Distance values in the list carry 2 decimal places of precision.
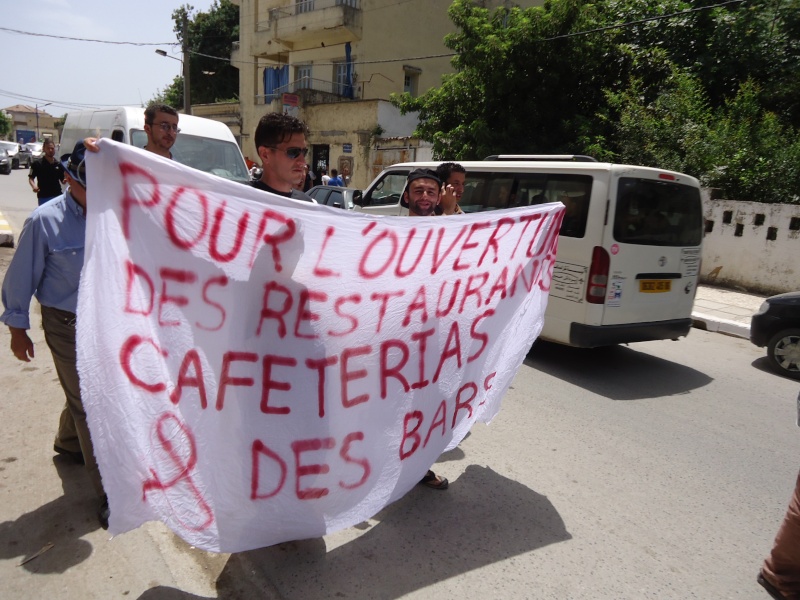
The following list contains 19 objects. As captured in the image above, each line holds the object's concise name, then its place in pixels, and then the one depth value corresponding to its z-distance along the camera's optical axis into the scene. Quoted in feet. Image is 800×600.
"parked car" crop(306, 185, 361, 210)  36.27
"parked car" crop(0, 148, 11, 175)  95.76
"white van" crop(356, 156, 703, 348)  17.10
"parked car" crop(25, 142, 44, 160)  124.38
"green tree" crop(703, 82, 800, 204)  34.86
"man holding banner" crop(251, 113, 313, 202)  8.12
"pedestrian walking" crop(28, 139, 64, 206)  29.04
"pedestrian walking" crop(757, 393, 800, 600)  7.88
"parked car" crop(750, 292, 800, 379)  19.72
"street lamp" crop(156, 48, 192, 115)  85.42
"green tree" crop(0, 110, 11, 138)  260.01
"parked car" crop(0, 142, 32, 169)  107.04
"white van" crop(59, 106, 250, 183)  28.73
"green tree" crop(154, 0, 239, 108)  129.70
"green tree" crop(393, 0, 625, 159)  45.03
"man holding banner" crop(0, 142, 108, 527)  8.55
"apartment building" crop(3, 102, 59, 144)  349.00
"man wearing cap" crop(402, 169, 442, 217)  12.15
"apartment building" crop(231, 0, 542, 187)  71.10
